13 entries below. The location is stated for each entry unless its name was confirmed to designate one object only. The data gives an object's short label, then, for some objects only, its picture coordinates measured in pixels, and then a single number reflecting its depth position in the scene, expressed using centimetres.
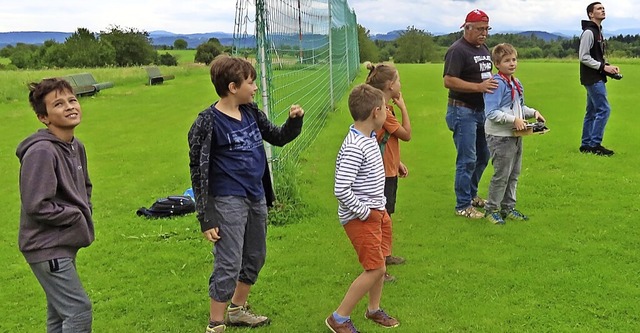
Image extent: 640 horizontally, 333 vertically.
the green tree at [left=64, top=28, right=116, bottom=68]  5684
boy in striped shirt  327
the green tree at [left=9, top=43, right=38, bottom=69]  5959
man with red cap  542
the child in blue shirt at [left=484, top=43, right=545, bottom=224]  512
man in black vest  786
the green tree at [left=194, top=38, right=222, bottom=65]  3166
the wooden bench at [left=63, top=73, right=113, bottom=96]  1981
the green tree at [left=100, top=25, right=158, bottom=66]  6241
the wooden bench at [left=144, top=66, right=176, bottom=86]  2527
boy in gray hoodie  265
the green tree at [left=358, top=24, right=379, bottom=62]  3788
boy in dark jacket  323
